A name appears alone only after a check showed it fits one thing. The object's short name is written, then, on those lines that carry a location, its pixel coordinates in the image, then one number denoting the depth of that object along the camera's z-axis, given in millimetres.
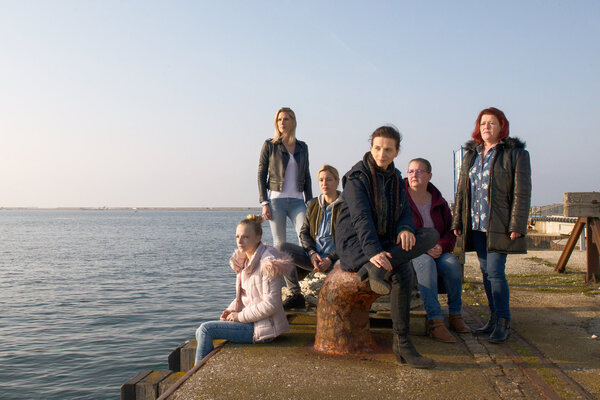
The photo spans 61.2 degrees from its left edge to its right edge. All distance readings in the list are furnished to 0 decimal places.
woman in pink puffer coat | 4543
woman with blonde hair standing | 6258
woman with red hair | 4898
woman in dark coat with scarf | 4035
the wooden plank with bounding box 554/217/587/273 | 8960
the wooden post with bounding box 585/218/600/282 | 8562
